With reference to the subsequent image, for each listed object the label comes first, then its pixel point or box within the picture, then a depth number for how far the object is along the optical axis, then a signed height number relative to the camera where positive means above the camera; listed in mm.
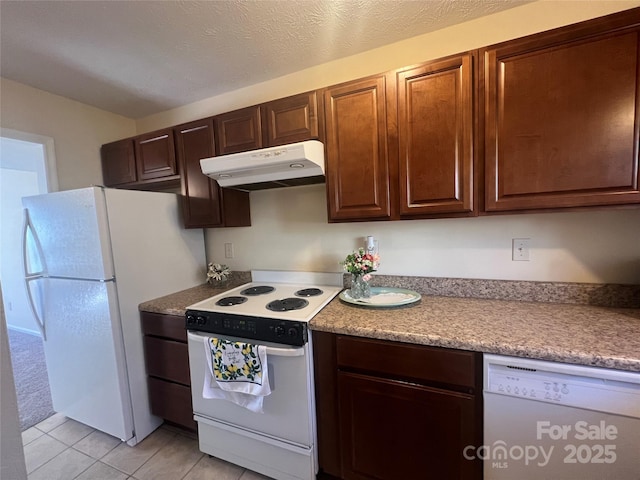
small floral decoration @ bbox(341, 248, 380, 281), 1533 -262
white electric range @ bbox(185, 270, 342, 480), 1293 -847
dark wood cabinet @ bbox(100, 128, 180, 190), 2014 +550
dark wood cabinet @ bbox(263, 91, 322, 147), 1540 +618
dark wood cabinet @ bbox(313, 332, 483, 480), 1067 -841
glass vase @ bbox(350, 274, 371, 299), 1574 -414
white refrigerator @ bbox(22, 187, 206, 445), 1582 -369
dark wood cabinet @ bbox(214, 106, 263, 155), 1689 +620
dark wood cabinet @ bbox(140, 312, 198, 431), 1646 -889
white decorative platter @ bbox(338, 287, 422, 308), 1420 -463
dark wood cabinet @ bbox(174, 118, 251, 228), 1860 +280
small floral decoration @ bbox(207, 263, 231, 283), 2119 -371
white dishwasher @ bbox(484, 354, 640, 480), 872 -750
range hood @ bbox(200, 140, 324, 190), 1365 +319
